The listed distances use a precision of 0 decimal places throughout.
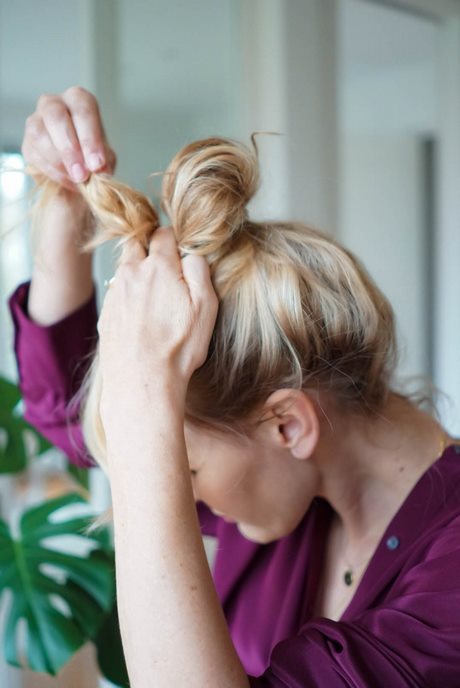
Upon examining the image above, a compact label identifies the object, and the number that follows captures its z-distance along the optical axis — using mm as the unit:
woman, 698
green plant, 1330
